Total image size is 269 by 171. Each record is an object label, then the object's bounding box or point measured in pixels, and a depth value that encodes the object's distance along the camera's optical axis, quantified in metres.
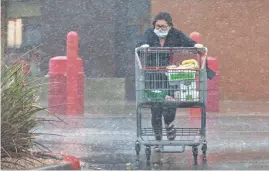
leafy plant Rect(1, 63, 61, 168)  12.92
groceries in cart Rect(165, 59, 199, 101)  15.36
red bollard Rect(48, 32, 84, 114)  26.64
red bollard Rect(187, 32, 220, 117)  26.59
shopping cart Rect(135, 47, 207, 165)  15.34
